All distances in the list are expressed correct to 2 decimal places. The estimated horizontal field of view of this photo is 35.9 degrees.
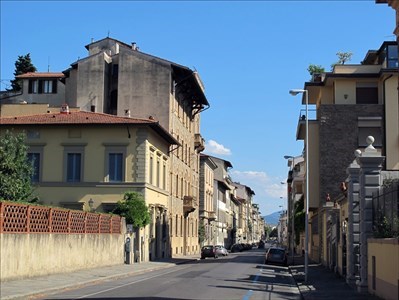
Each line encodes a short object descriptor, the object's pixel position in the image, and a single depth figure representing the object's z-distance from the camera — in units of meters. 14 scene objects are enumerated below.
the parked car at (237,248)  90.93
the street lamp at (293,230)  65.06
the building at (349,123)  44.88
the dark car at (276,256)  46.66
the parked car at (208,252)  57.73
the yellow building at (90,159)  43.25
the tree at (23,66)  80.60
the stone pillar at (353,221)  22.91
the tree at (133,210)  40.66
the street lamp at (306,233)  27.87
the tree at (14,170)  34.38
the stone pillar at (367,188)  20.38
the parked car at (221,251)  61.37
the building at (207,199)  80.56
